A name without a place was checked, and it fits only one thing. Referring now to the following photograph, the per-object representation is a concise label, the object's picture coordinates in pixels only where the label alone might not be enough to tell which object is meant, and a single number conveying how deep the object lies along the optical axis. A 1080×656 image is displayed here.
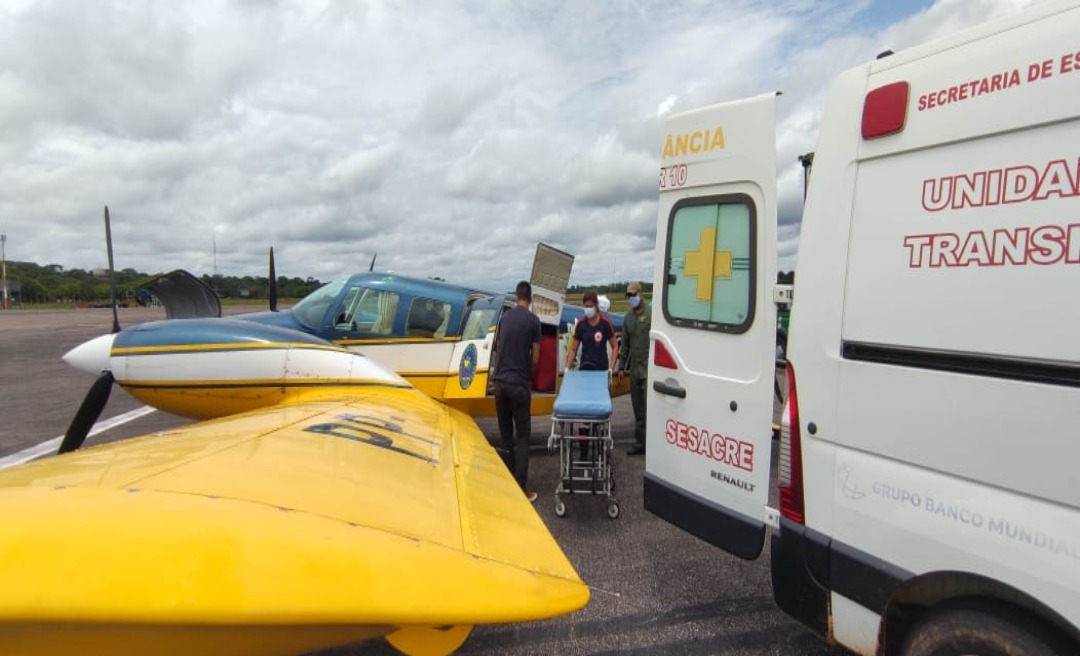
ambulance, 1.53
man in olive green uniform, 6.80
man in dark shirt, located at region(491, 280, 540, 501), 5.24
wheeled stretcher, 4.57
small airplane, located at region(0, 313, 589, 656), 1.35
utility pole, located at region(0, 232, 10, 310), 66.67
